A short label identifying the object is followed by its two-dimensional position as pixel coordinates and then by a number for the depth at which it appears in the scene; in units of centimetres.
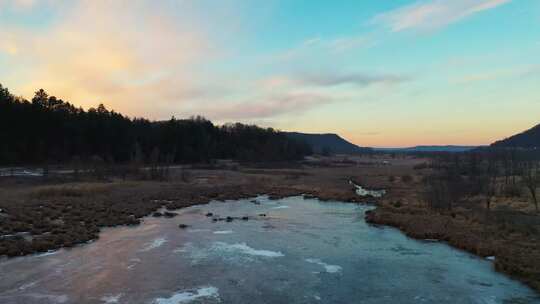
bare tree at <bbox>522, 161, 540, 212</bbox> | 3330
